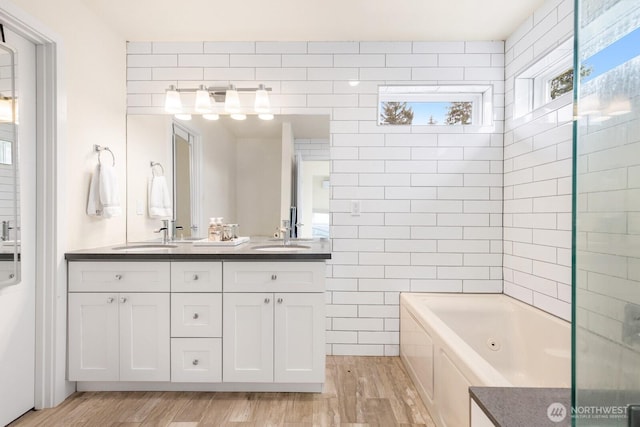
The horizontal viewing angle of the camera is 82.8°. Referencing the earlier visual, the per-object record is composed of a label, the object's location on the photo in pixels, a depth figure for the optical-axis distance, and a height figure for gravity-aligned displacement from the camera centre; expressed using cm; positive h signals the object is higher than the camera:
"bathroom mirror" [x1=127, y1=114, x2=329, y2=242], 270 +33
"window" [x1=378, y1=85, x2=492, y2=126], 277 +81
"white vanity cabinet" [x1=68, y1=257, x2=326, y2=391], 206 -64
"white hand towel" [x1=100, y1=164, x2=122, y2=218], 224 +10
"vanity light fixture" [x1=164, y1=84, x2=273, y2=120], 260 +79
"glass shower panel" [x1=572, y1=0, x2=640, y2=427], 55 +0
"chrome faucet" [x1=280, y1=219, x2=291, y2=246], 260 -15
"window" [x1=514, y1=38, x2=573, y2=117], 212 +86
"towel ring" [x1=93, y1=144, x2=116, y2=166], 233 +39
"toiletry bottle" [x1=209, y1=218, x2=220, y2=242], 262 -17
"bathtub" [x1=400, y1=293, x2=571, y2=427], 152 -74
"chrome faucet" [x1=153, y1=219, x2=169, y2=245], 266 -15
